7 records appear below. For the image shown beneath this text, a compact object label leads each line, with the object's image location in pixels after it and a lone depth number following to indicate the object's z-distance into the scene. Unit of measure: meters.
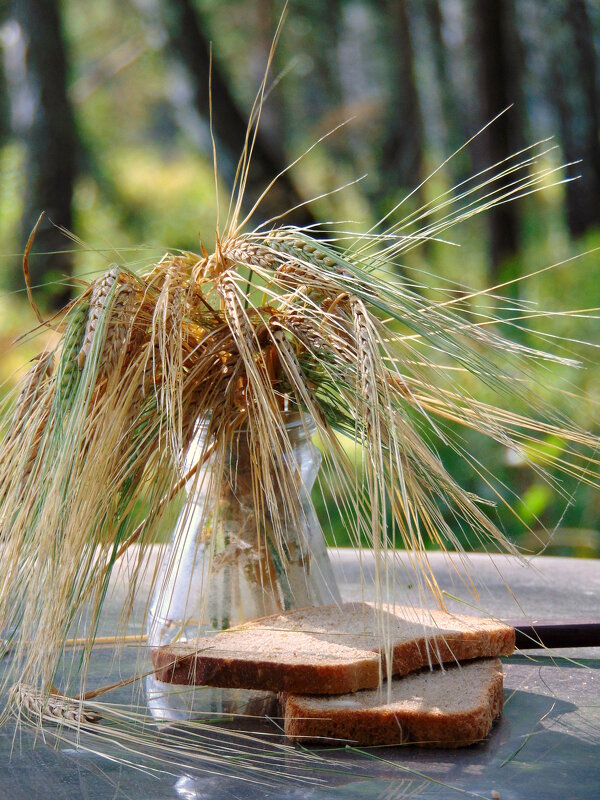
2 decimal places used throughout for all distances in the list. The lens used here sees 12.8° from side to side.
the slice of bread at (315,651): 1.01
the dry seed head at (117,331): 1.03
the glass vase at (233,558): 1.05
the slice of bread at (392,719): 0.99
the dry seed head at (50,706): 1.00
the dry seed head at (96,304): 1.02
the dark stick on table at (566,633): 1.09
